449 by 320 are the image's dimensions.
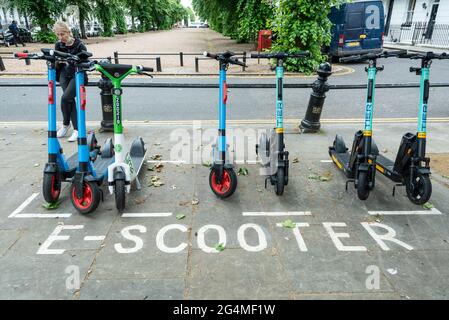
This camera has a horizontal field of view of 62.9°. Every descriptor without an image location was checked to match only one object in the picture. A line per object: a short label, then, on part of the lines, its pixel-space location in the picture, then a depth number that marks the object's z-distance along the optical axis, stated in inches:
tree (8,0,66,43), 1128.2
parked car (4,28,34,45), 1217.8
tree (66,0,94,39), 1373.0
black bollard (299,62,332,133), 238.8
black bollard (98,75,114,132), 243.9
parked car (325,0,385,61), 665.0
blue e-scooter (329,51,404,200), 153.0
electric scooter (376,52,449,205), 149.1
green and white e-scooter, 141.3
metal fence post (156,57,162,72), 602.7
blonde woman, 215.9
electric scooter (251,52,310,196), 161.2
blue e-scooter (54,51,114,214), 145.0
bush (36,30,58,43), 1229.1
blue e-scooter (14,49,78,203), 149.2
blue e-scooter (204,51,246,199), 153.4
